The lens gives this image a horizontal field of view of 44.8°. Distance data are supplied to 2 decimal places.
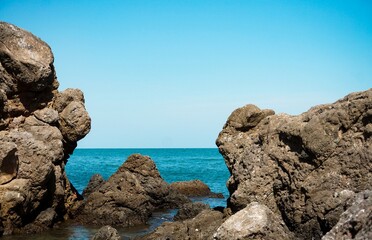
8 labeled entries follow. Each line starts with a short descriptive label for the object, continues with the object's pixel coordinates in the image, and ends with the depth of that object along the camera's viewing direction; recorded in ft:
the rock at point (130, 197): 86.89
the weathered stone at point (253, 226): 44.96
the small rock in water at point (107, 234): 62.39
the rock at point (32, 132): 72.23
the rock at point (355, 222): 27.11
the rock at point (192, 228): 58.54
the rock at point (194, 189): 147.87
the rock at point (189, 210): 85.61
